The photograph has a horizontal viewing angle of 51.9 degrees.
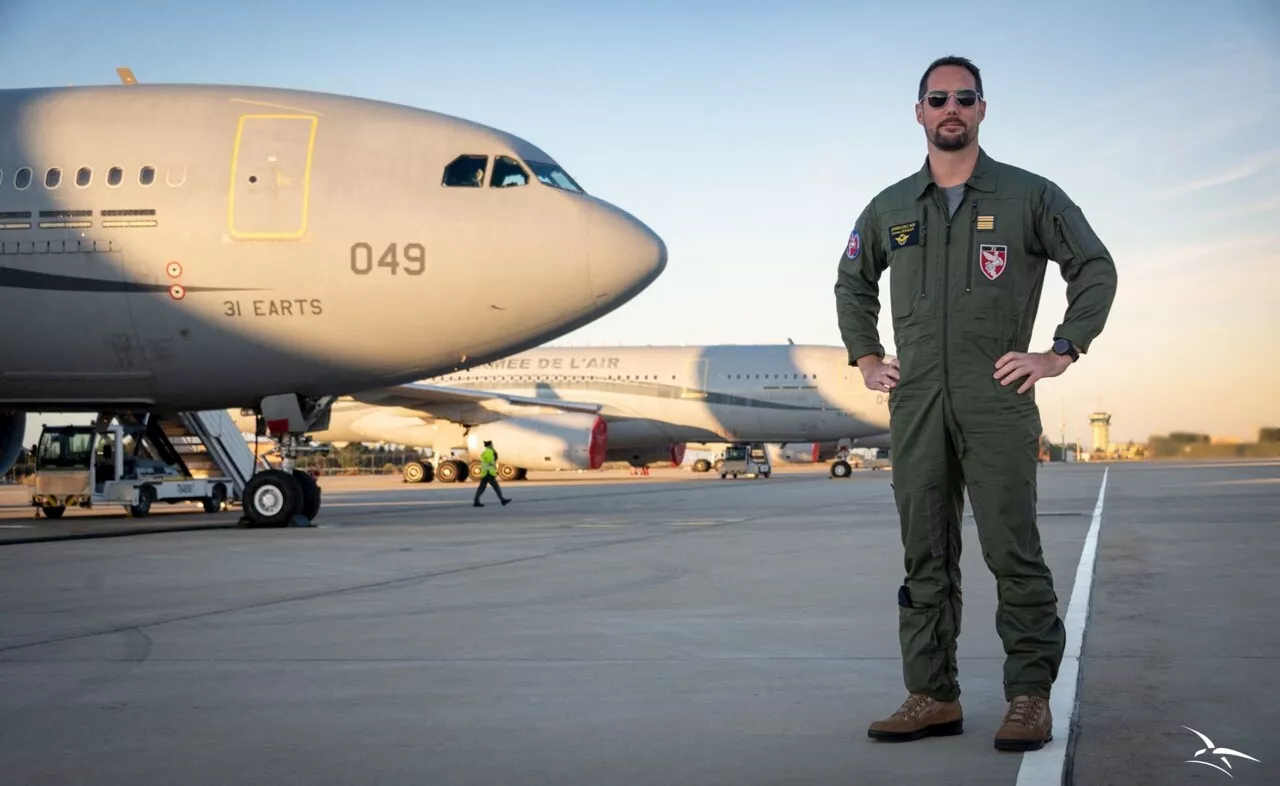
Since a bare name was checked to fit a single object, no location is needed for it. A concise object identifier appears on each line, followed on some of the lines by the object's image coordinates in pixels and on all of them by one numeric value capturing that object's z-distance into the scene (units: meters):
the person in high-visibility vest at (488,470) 22.25
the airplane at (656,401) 38.28
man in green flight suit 4.05
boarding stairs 18.48
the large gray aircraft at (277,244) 13.63
